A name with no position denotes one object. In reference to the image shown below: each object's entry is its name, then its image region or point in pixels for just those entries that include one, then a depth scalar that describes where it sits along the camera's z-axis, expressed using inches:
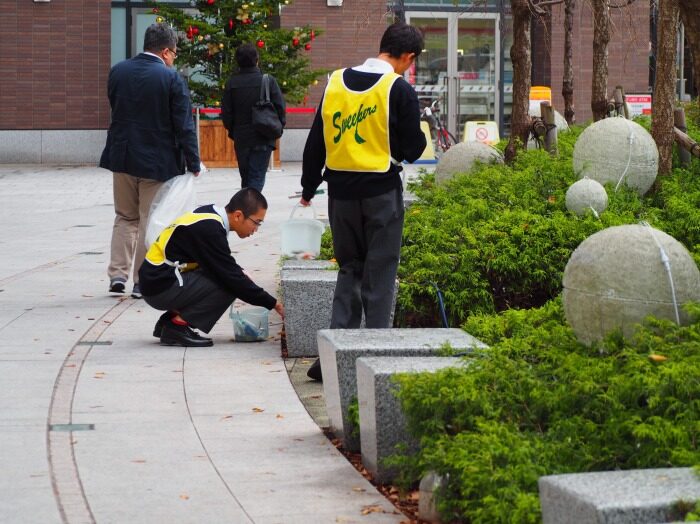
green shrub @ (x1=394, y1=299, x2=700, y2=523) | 242.6
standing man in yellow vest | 373.7
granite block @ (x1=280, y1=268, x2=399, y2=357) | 438.9
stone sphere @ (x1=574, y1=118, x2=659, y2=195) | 629.6
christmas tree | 1396.0
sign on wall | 1425.0
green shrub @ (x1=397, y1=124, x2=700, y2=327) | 473.1
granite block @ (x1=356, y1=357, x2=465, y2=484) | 286.0
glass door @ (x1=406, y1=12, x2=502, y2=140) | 1685.8
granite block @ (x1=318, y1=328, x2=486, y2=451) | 316.3
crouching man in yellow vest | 446.4
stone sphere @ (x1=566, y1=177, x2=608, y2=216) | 559.9
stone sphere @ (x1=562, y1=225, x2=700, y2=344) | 330.3
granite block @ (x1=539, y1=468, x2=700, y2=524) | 190.7
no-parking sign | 1464.8
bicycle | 1461.3
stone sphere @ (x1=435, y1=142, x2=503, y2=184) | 762.5
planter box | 1433.8
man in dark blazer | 545.7
